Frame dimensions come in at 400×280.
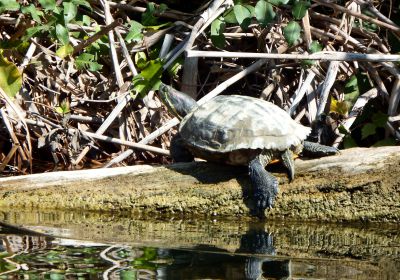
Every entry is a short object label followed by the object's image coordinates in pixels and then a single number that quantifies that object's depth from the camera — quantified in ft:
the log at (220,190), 27.91
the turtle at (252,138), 28.14
